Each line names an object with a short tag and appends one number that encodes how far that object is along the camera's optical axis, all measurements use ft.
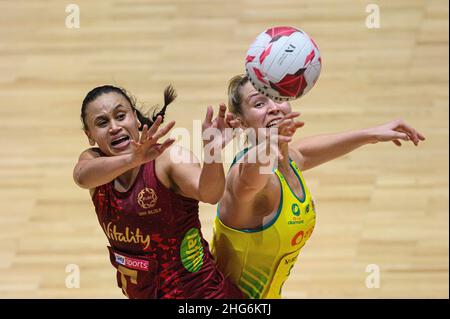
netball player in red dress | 22.27
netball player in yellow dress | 23.06
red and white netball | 22.30
